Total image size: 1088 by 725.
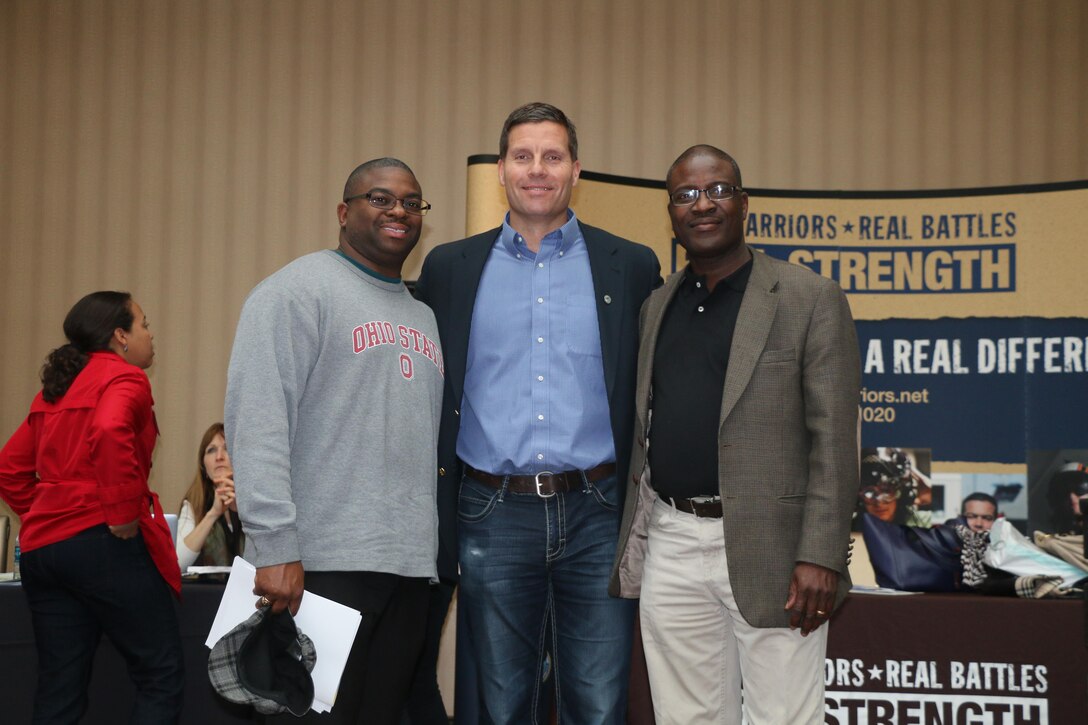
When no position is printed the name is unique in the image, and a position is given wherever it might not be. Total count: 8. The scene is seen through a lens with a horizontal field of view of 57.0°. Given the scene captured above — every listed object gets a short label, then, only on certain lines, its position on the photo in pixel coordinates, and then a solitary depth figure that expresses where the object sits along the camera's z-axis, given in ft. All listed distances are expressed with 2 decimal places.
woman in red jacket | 10.62
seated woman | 13.43
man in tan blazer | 7.07
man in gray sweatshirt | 6.77
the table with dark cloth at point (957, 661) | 10.43
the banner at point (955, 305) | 13.97
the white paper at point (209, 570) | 12.17
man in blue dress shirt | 7.77
